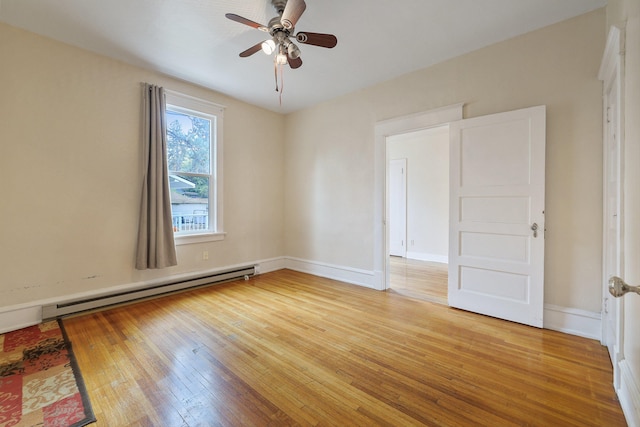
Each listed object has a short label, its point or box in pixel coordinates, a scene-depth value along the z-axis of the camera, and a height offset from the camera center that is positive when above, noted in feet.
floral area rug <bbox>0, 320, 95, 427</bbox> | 5.03 -3.78
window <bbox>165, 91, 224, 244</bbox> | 12.39 +2.18
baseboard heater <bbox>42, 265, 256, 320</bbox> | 9.22 -3.29
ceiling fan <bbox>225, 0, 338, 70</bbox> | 6.51 +4.61
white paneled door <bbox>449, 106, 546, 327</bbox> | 8.51 -0.09
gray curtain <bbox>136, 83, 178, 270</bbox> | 10.87 +1.08
